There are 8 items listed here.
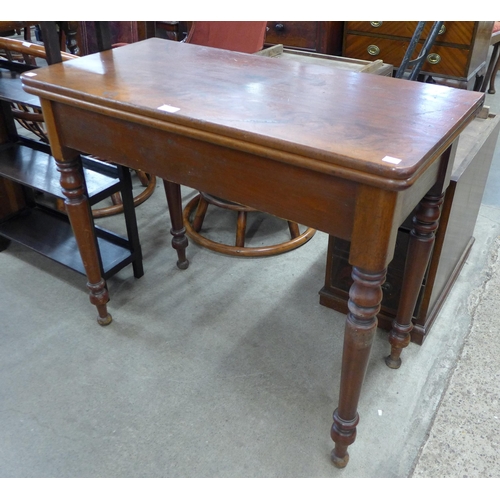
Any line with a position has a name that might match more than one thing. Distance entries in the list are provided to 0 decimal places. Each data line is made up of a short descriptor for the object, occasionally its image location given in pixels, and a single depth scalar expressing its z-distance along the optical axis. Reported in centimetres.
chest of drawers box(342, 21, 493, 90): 242
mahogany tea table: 93
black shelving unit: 173
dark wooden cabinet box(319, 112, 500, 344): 148
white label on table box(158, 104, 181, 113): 109
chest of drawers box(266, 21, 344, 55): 271
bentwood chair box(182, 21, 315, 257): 205
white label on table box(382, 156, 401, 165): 86
